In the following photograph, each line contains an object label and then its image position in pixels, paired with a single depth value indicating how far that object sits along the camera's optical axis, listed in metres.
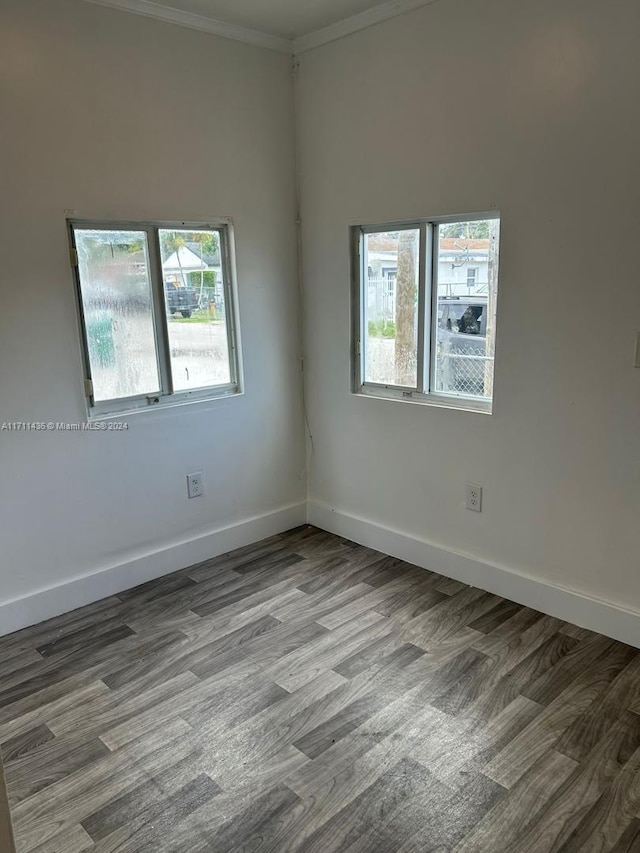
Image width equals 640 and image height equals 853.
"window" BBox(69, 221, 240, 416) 2.89
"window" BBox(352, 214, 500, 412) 2.87
